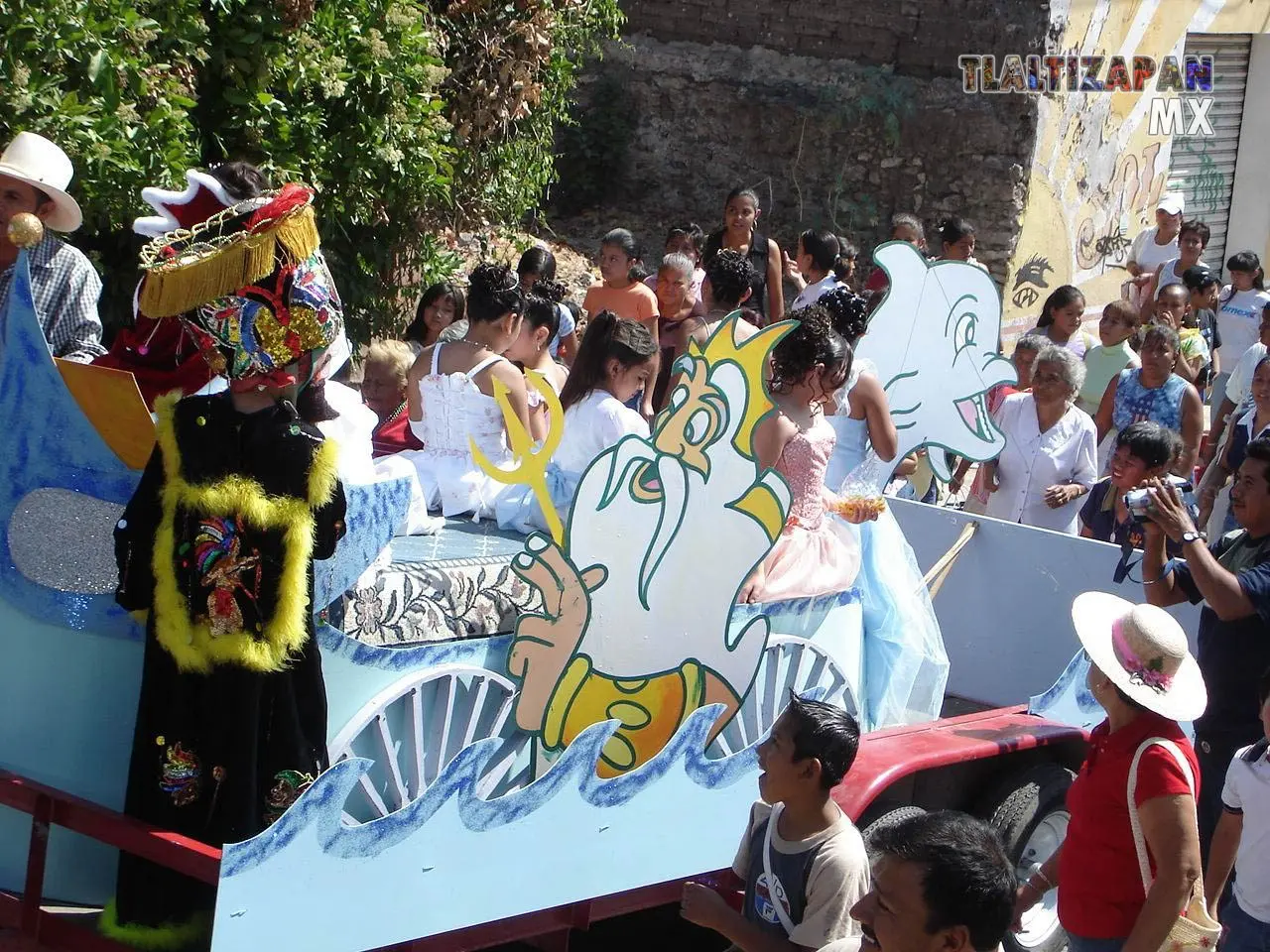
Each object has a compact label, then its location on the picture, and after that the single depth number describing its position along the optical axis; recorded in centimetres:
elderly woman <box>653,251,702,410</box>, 815
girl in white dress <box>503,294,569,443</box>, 614
